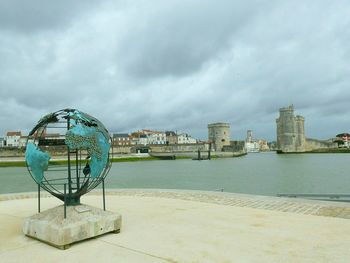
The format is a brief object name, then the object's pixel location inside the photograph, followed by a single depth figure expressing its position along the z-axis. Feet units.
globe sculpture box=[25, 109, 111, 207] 19.43
